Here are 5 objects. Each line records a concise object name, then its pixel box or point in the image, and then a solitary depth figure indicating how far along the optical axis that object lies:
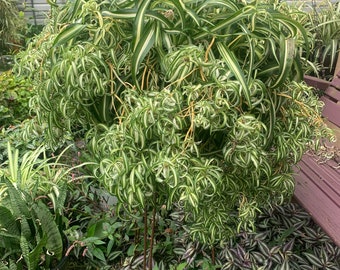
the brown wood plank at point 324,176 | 2.11
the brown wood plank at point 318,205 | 1.82
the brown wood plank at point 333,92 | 2.74
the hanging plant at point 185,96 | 1.34
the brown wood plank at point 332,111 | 2.63
